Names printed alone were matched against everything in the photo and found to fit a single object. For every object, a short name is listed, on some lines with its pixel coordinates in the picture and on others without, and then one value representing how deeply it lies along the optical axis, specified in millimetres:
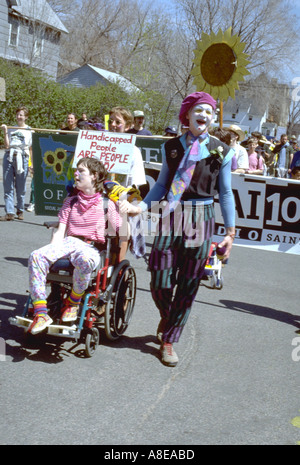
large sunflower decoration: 6273
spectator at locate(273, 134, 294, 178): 17289
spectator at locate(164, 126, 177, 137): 11214
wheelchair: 4277
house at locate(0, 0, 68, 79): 35719
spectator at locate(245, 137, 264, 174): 13658
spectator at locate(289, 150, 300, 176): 7406
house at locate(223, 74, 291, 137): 45781
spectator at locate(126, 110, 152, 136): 10064
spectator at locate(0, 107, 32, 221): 10203
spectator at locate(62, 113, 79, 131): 11059
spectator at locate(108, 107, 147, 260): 5703
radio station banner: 6508
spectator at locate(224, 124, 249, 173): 8273
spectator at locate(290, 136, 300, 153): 24334
